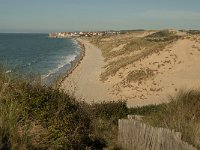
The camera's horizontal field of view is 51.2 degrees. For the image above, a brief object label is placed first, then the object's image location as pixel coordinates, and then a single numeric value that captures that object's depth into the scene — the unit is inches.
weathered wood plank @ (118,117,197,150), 158.2
